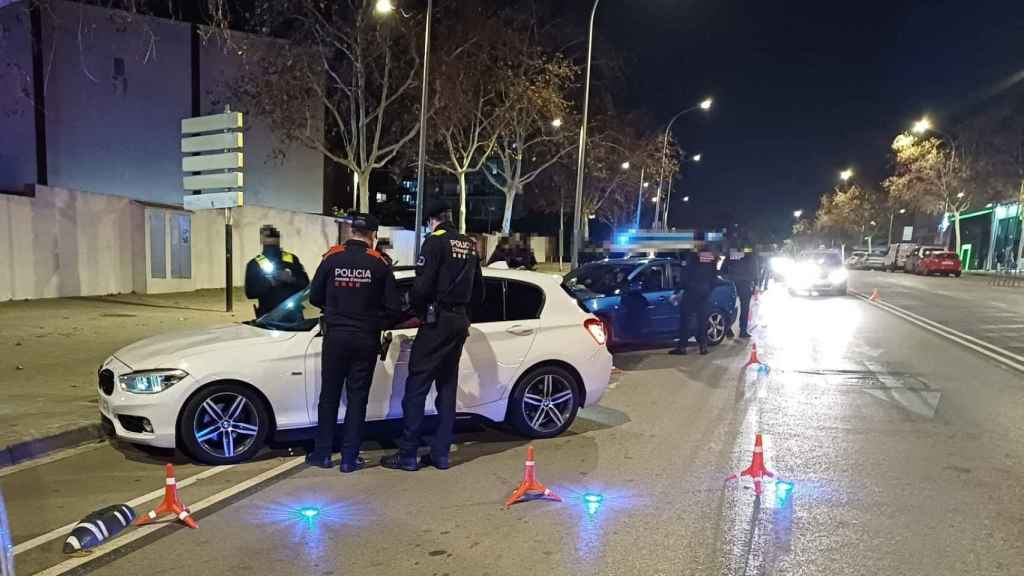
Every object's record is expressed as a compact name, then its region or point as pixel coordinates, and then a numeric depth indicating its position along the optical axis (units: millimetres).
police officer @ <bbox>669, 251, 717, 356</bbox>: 11008
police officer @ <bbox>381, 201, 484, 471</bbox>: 5211
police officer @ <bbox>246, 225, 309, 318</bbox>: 7953
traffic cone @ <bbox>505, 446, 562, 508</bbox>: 4738
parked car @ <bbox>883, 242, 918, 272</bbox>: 47656
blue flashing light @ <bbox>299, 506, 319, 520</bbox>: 4465
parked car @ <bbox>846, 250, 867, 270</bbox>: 55000
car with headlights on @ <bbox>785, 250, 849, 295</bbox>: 24156
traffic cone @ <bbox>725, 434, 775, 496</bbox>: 5070
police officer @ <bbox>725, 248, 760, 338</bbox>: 13766
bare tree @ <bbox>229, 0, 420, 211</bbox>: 19594
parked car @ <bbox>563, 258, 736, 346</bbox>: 10914
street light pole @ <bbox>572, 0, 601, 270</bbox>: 19258
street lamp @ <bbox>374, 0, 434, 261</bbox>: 13688
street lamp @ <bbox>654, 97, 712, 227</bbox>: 30983
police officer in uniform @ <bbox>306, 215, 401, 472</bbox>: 5152
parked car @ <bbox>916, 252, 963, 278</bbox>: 39875
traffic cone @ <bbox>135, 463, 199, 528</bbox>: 4332
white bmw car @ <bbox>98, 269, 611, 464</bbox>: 5273
